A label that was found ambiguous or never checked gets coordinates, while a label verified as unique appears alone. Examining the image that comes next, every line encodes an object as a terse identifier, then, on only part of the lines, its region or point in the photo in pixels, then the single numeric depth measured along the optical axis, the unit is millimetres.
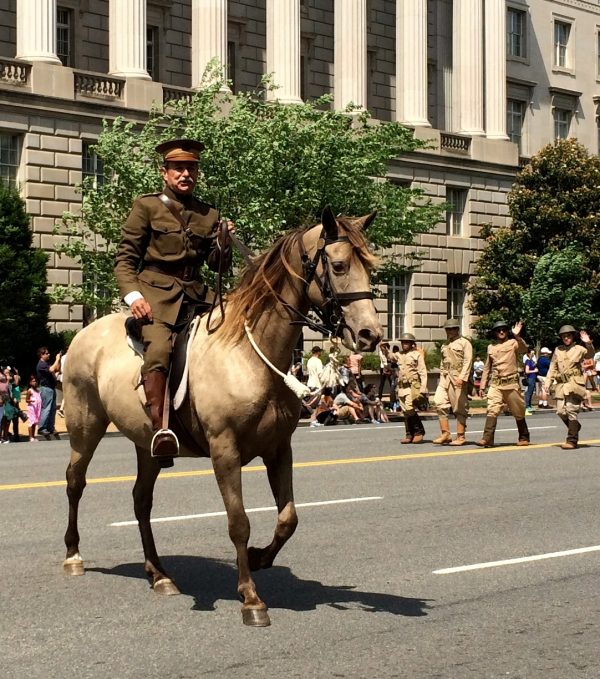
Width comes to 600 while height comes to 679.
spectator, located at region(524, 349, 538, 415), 40781
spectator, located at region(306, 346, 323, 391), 33156
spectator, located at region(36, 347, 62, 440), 28797
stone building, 41031
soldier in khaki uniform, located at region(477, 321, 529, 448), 23766
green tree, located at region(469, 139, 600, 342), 54125
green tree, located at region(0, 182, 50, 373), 37750
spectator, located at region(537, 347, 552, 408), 42031
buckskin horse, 8391
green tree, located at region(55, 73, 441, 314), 34531
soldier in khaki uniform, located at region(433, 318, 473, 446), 24578
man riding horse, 9297
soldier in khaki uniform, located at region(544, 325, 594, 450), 23109
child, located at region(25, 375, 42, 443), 28453
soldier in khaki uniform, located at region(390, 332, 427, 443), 25203
